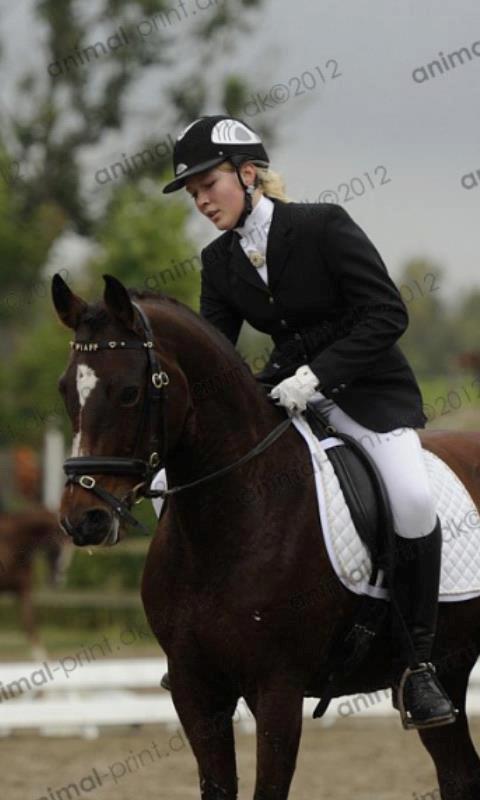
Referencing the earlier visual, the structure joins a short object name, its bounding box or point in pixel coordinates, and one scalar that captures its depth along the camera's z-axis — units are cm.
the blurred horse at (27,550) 1610
